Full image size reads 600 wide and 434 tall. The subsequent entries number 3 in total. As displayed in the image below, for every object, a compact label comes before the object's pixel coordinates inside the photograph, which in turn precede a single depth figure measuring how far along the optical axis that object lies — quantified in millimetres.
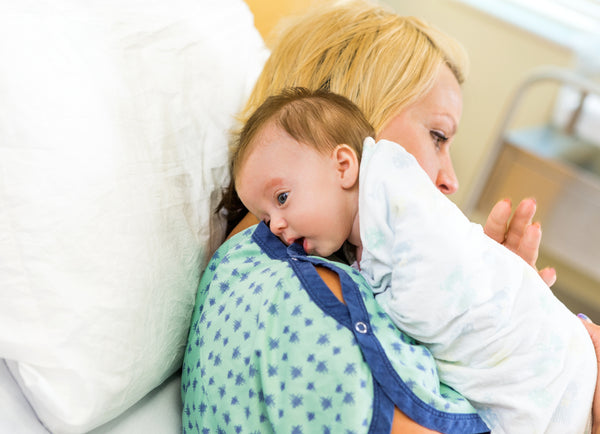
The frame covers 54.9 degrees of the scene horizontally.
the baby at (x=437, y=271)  692
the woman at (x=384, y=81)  961
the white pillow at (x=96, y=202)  651
